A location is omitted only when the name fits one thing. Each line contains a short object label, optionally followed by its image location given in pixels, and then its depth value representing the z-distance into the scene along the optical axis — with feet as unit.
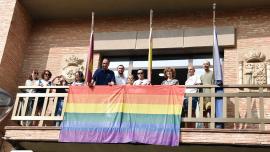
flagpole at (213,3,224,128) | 31.53
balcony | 29.78
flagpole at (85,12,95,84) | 34.19
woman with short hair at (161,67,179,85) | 33.30
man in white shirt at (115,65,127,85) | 35.86
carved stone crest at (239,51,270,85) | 36.71
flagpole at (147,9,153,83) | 34.15
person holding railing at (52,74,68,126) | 34.46
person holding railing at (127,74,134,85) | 34.64
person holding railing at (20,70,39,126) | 35.19
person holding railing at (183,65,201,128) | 32.64
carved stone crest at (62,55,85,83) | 41.24
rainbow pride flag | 31.01
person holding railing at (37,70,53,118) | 35.97
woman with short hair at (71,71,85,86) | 35.49
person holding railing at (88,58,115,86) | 34.94
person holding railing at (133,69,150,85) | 33.67
